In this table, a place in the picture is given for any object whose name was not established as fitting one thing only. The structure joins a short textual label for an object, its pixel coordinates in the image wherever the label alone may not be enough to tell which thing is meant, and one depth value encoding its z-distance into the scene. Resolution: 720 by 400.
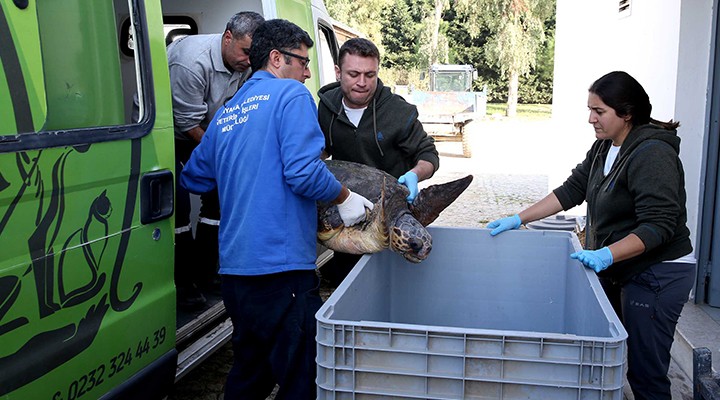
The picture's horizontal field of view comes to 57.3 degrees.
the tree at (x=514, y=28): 32.34
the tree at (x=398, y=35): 41.53
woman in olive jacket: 2.67
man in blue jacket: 2.59
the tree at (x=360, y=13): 36.62
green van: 2.06
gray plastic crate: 1.73
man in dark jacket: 3.56
